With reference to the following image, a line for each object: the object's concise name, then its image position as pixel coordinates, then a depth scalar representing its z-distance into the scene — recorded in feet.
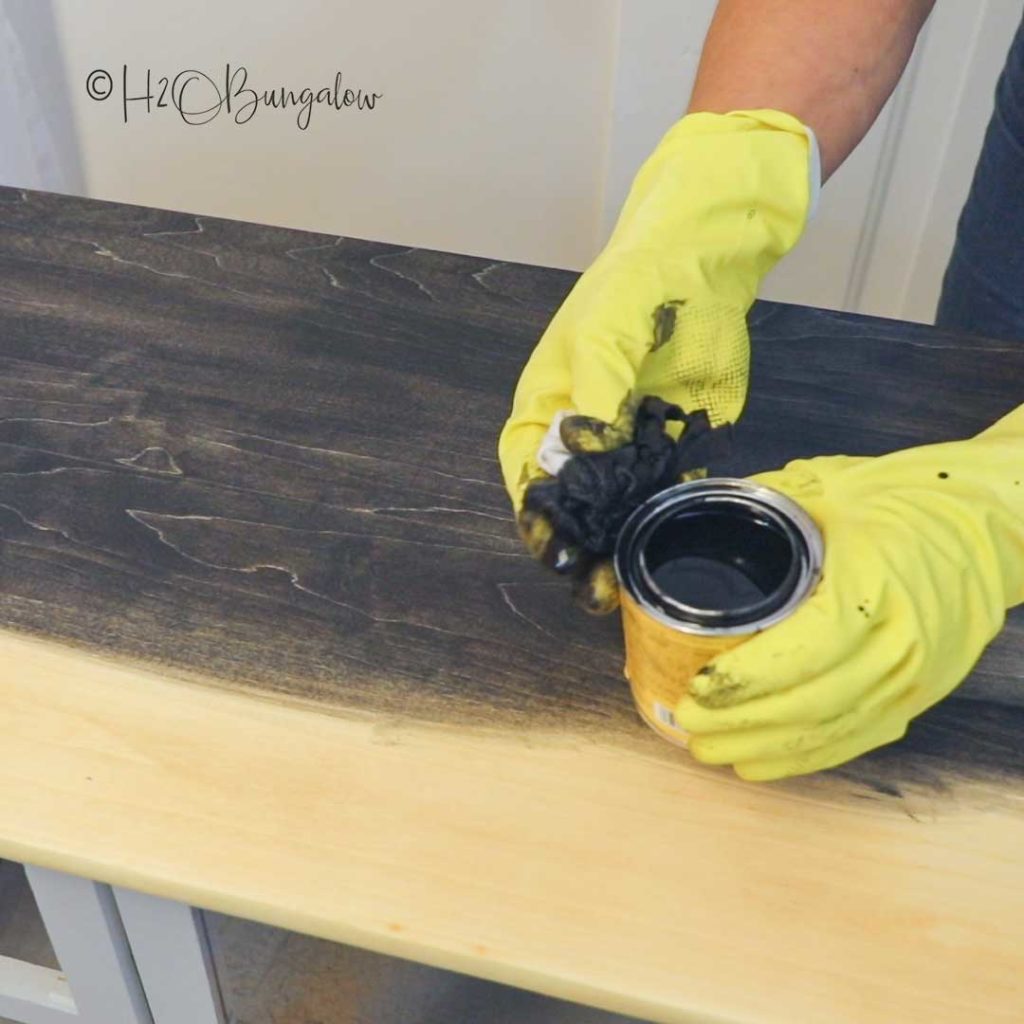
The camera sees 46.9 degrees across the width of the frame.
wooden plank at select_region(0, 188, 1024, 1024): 1.92
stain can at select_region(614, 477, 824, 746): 1.84
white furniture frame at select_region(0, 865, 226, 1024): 2.25
